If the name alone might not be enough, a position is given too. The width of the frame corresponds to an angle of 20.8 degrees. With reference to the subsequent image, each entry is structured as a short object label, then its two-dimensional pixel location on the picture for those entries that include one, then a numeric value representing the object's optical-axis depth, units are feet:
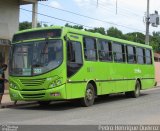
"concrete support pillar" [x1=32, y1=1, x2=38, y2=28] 86.94
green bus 50.90
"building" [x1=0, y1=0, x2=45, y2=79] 80.64
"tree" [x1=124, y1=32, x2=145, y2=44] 312.62
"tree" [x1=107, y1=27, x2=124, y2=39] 302.68
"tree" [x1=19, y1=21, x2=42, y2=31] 242.74
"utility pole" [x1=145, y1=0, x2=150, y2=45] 134.92
